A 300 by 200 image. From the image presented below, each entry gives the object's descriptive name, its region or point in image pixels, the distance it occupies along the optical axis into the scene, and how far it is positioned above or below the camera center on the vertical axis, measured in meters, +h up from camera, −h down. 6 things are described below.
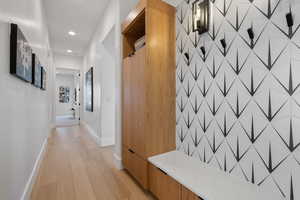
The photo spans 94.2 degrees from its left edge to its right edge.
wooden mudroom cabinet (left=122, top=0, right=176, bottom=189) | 1.63 +0.16
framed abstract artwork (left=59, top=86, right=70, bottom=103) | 9.41 +0.49
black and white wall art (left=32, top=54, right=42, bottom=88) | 1.91 +0.44
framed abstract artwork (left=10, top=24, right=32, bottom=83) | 1.15 +0.44
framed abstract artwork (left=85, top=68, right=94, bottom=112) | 4.25 +0.33
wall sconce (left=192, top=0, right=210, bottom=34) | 1.40 +0.87
